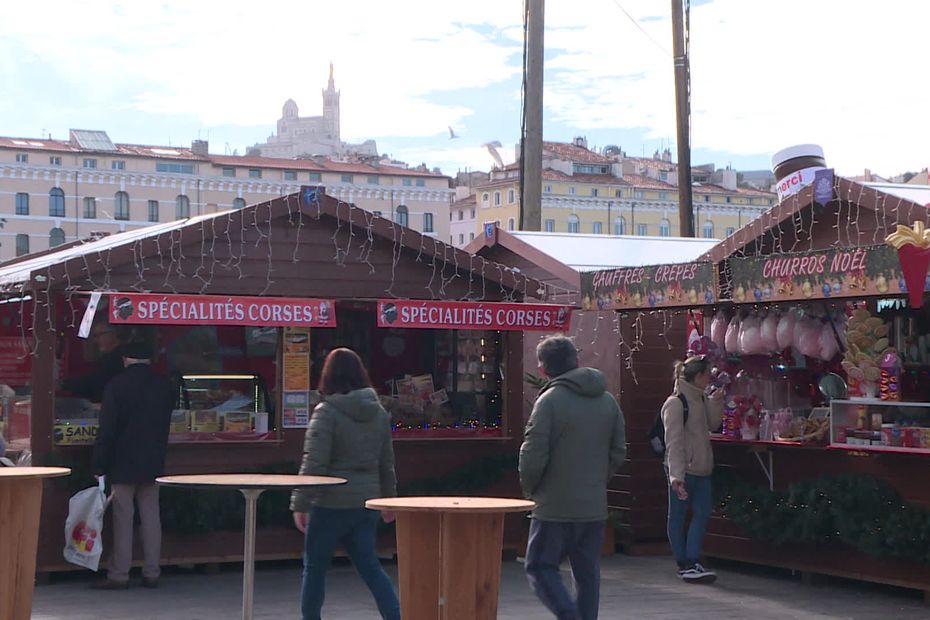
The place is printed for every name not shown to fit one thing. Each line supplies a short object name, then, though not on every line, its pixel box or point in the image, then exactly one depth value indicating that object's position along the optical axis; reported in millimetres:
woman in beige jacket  10227
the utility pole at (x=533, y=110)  16828
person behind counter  10844
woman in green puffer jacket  7332
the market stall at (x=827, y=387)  9453
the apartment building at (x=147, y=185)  96375
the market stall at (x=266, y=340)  10219
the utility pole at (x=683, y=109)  18156
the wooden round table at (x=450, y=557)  6820
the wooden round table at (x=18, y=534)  7289
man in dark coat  9891
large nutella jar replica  11828
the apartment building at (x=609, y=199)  106312
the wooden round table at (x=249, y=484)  6781
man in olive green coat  7000
